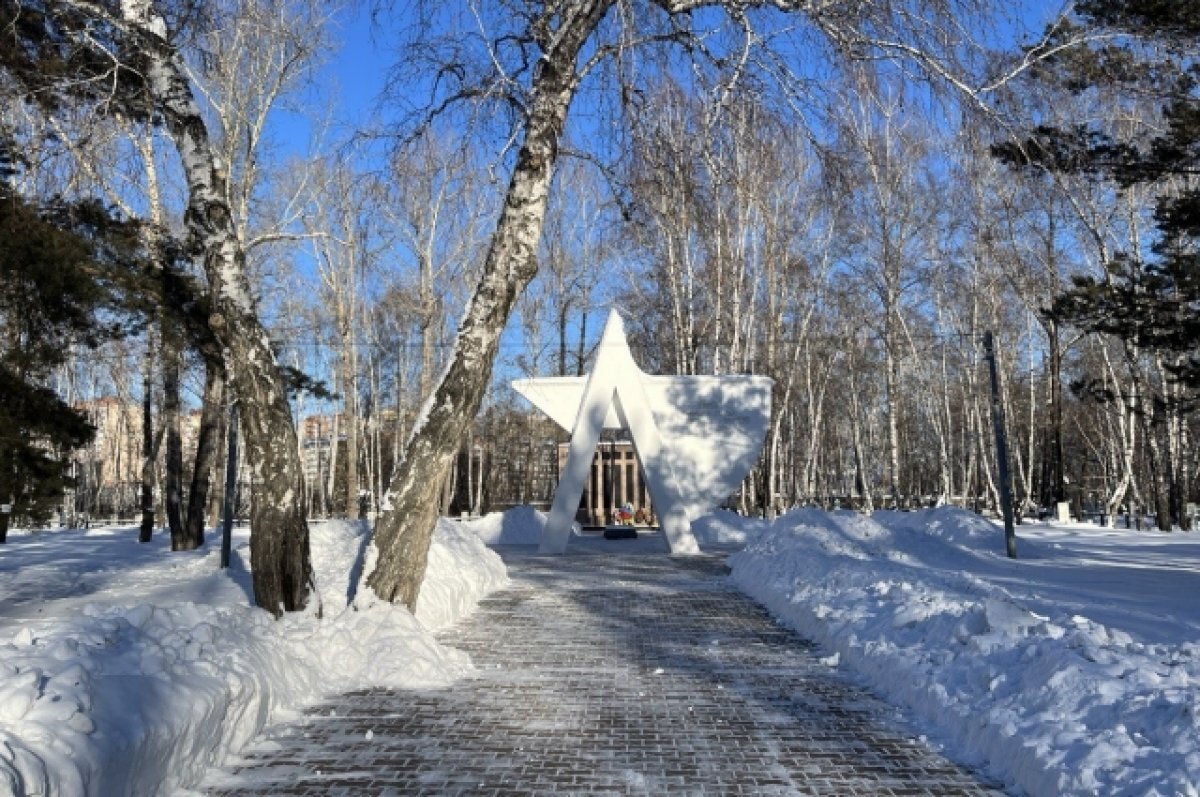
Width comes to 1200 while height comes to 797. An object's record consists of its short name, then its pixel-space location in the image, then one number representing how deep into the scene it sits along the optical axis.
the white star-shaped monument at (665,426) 20.42
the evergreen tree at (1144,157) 8.07
